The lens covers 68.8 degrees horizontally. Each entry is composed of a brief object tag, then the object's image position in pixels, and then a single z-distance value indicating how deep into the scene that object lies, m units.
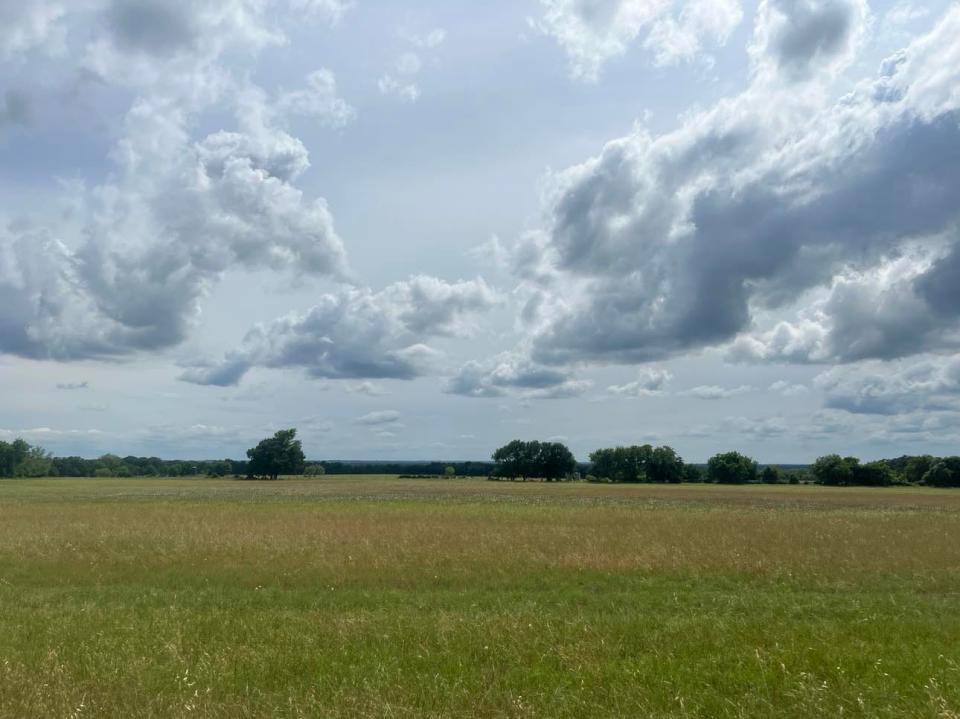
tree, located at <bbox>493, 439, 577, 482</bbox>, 178.00
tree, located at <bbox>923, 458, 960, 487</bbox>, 140.12
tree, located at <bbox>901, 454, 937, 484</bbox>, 154.93
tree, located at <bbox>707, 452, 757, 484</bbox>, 174.12
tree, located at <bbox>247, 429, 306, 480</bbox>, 179.12
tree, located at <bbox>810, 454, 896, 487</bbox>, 147.50
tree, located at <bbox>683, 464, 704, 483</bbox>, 177.85
